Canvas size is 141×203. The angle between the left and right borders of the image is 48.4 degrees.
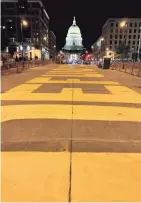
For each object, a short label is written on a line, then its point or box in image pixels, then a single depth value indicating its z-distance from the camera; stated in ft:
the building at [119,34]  286.99
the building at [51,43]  369.80
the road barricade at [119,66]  73.92
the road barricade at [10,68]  49.20
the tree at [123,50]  221.37
